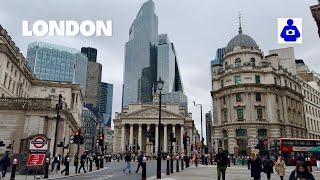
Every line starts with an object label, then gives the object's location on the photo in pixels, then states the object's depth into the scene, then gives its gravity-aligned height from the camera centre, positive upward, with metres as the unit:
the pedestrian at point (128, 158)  25.18 -1.23
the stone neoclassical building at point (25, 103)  35.06 +5.24
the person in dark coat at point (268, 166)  17.62 -1.26
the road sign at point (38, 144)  19.45 -0.07
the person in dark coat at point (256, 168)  14.92 -1.14
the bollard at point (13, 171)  17.97 -1.71
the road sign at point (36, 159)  19.33 -1.04
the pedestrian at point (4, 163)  20.52 -1.41
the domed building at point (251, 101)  62.03 +9.92
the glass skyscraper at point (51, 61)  170.38 +47.76
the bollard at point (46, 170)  20.86 -1.88
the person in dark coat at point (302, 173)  7.59 -0.69
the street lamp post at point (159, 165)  19.35 -1.39
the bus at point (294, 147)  44.53 -0.19
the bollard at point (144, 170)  17.93 -1.56
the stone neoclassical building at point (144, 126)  110.88 +7.10
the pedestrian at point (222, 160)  16.03 -0.81
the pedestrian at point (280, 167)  17.42 -1.26
